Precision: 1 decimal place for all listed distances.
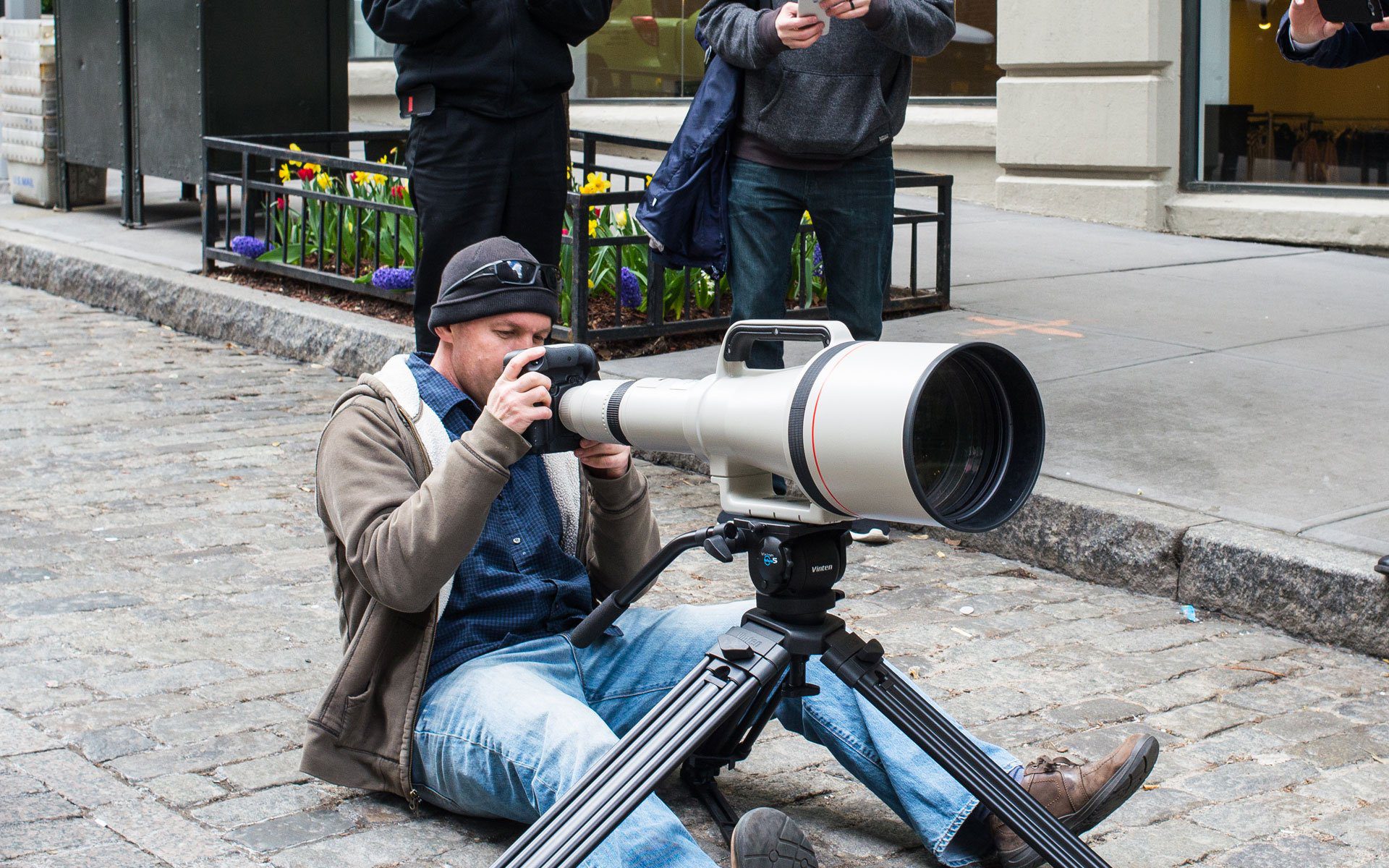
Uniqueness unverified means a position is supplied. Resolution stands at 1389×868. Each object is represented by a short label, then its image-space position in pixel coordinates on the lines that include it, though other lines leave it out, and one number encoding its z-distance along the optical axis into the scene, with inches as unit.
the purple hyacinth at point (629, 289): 267.0
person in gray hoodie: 180.9
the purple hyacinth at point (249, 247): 334.6
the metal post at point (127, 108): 388.8
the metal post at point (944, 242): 287.9
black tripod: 88.4
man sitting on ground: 104.1
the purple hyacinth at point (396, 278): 294.8
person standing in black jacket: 219.1
